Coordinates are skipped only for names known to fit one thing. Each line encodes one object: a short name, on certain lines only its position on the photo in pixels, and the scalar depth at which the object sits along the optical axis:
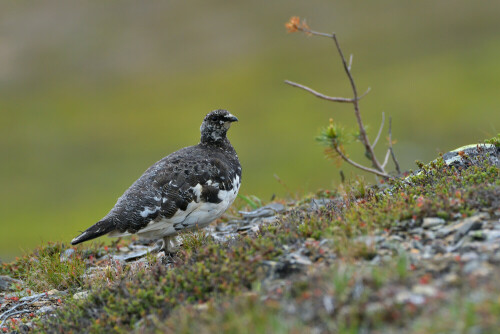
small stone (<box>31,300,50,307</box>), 15.01
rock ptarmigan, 15.95
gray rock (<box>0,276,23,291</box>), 17.19
